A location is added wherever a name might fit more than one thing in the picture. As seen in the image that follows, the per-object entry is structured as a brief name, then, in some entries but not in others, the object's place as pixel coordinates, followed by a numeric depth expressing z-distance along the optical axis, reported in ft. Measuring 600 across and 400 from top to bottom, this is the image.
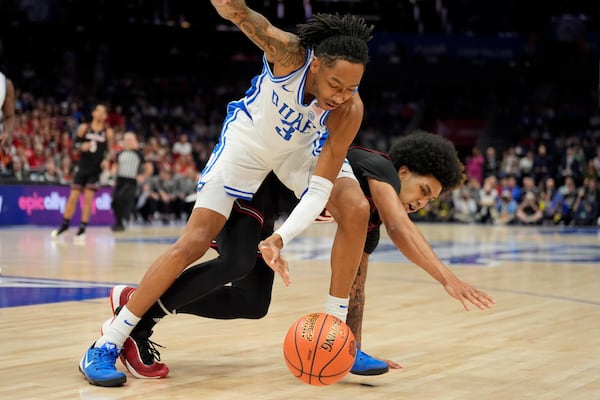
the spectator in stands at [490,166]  73.87
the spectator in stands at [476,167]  74.38
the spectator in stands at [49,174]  54.24
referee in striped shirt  48.16
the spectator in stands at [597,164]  65.98
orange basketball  11.35
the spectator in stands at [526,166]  71.10
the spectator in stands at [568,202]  64.88
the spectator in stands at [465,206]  68.03
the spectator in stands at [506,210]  65.87
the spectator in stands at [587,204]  63.93
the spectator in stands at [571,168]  68.18
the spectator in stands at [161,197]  63.31
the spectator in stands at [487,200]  67.00
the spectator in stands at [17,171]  52.60
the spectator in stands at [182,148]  72.54
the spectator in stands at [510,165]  71.26
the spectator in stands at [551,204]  65.10
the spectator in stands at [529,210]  65.16
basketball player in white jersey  11.53
